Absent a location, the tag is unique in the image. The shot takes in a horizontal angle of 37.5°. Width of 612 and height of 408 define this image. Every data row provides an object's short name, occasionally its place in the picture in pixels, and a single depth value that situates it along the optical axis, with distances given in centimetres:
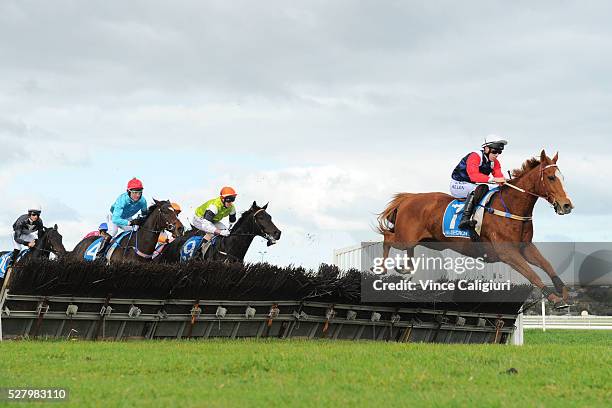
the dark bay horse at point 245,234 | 1430
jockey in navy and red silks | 1352
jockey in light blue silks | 1471
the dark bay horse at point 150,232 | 1388
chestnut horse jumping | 1250
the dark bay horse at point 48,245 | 1733
